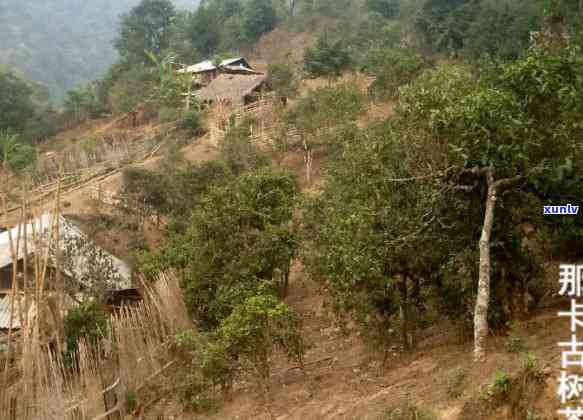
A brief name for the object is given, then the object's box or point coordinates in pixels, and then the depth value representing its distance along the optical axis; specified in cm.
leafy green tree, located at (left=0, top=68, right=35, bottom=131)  3294
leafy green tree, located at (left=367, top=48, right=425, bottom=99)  1989
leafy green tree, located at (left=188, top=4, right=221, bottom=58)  4225
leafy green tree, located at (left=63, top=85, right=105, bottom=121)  3584
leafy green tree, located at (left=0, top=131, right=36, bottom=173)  2433
